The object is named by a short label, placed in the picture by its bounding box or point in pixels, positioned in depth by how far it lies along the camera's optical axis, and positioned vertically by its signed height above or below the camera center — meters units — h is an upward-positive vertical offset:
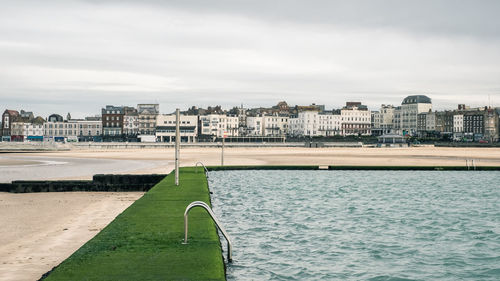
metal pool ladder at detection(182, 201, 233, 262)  11.45 -2.09
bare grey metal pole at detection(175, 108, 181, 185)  23.59 -1.01
